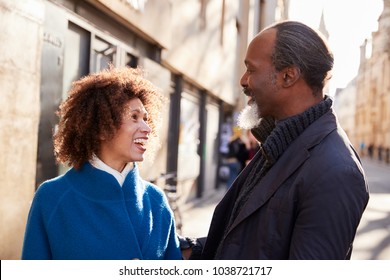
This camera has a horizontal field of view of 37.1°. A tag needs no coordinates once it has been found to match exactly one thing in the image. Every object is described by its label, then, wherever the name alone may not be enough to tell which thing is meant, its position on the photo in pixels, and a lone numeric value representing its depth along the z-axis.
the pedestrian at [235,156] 10.41
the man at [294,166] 1.66
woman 2.08
